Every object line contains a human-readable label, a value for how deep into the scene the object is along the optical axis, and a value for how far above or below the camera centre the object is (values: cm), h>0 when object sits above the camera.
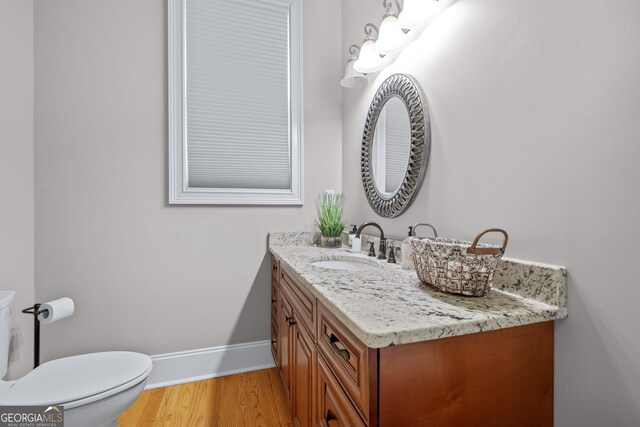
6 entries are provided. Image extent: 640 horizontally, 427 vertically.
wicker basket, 80 -16
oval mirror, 132 +35
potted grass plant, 197 -8
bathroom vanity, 62 -35
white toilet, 106 -70
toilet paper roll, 147 -52
